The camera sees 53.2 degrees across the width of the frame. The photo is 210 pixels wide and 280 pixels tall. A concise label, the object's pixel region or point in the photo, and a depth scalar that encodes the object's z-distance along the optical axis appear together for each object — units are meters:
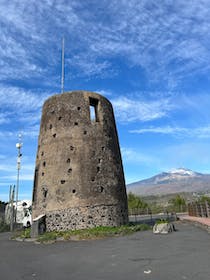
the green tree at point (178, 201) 53.74
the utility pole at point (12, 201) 23.71
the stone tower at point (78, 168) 15.91
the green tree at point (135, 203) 51.74
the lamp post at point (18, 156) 23.72
